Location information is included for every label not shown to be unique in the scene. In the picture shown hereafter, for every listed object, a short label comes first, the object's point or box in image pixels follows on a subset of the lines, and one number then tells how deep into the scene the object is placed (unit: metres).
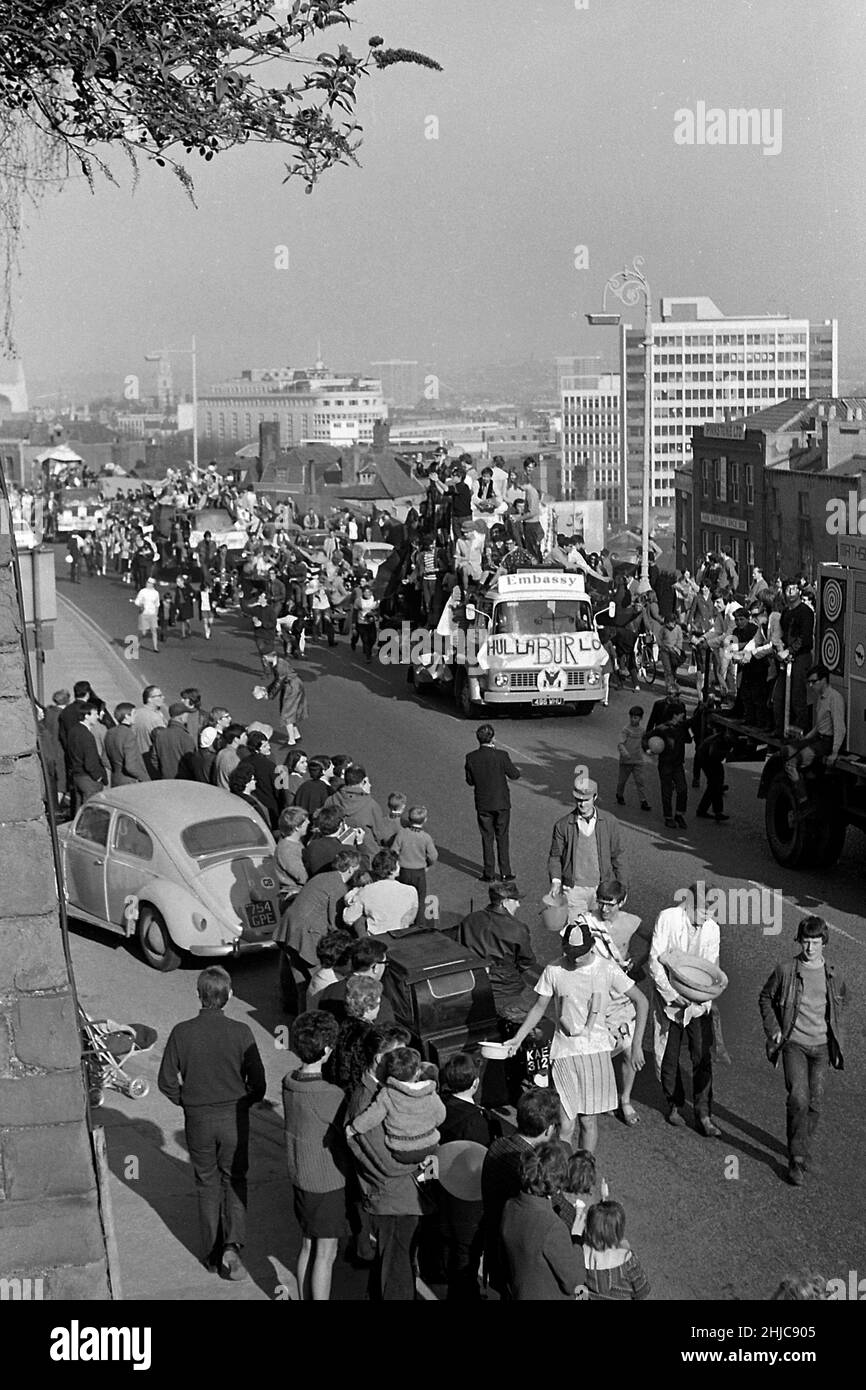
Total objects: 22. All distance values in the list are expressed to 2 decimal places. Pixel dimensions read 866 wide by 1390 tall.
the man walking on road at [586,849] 14.09
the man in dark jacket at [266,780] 17.45
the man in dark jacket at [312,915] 12.41
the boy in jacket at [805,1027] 10.09
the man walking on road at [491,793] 16.61
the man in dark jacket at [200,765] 18.53
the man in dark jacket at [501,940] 11.73
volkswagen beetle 14.27
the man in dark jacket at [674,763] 18.97
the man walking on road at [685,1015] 10.74
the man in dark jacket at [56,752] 20.02
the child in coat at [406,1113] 8.19
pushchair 8.99
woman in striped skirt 10.04
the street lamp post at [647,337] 34.56
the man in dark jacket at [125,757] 19.66
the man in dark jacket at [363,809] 15.12
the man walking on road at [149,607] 35.22
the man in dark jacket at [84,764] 19.73
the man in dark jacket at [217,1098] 8.96
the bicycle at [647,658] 28.89
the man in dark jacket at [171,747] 19.14
